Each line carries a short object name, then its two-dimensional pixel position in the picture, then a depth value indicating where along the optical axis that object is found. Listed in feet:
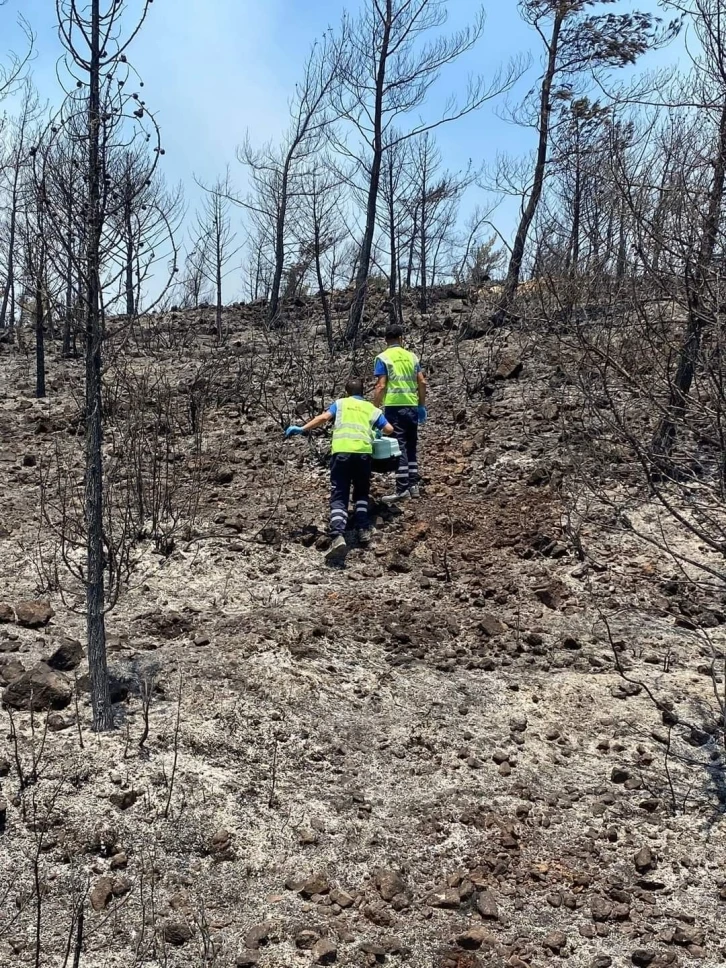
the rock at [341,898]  11.91
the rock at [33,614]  18.44
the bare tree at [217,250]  71.06
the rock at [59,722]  14.62
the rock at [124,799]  13.14
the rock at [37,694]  15.17
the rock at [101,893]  11.46
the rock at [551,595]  20.81
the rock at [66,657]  16.81
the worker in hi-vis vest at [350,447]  24.06
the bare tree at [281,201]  57.16
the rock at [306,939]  11.10
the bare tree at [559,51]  44.98
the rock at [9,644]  17.40
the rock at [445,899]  11.90
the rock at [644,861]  12.51
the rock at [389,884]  12.10
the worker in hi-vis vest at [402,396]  26.84
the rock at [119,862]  12.12
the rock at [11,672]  15.96
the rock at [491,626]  19.51
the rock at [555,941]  11.12
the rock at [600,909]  11.66
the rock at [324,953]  10.89
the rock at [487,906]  11.69
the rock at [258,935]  11.06
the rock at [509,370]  36.86
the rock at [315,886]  12.12
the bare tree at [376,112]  42.96
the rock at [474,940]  11.13
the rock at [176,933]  11.02
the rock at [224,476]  29.01
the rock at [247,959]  10.73
